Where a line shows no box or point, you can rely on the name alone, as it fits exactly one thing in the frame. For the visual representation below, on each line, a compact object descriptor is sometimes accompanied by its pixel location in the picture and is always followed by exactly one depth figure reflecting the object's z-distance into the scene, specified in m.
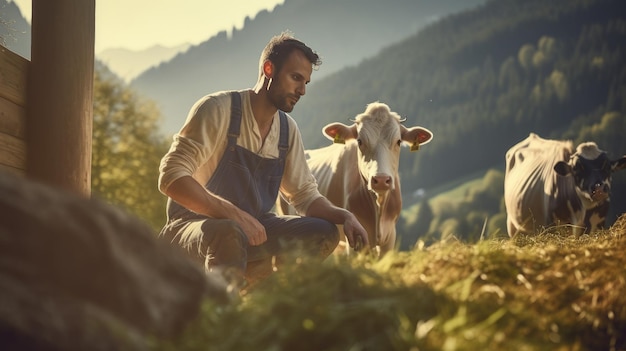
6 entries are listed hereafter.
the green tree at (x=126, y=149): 29.62
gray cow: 11.70
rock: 1.47
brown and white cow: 7.21
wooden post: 4.35
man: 4.14
